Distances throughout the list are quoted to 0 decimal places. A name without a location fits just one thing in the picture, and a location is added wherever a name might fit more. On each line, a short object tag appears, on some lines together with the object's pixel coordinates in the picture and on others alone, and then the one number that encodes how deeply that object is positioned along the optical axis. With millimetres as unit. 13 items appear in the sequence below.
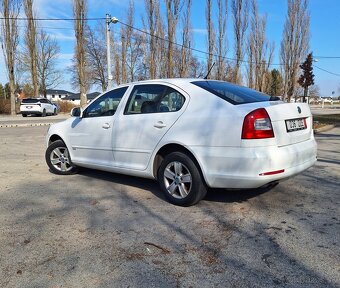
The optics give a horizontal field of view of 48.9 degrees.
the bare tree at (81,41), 28359
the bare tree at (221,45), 33250
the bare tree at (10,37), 29078
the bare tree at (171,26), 28234
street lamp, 22141
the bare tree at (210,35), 32219
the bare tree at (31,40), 30812
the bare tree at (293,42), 34281
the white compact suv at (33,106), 28766
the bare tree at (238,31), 33906
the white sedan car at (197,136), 4090
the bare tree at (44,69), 62588
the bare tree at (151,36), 29156
